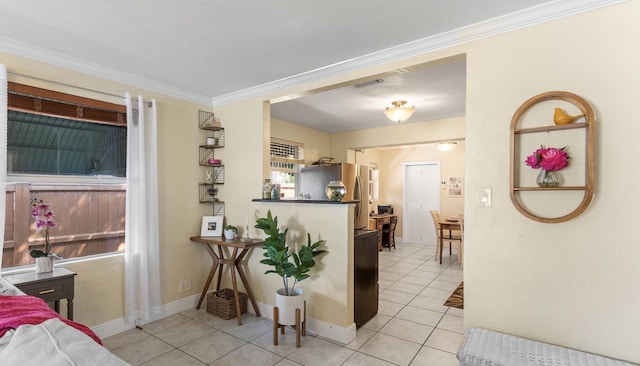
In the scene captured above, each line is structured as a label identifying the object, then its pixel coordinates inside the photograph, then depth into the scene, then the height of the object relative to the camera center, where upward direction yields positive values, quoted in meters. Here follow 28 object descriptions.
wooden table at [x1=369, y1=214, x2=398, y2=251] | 6.89 -0.91
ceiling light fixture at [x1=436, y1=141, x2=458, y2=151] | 6.65 +0.78
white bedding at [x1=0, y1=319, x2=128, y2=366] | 1.06 -0.61
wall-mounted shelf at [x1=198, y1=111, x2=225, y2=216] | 3.77 +0.23
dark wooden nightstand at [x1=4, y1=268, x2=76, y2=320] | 2.20 -0.76
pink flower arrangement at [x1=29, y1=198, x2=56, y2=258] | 2.47 -0.32
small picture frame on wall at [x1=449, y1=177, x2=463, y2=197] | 7.07 -0.09
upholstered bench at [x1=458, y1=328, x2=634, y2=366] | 1.72 -1.00
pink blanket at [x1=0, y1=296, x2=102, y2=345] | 1.36 -0.64
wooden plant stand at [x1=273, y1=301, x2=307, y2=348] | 2.69 -1.27
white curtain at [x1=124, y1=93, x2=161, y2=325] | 3.06 -0.37
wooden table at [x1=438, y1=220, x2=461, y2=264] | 5.66 -0.81
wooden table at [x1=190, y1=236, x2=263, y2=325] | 3.16 -0.83
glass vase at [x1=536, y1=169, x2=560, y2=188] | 1.91 +0.02
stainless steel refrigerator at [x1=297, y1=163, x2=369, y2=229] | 5.34 +0.00
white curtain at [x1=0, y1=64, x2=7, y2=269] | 2.32 +0.29
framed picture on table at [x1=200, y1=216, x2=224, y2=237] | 3.67 -0.53
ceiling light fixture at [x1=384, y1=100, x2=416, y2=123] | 3.85 +0.88
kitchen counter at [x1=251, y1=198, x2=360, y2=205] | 2.84 -0.19
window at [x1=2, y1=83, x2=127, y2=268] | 2.53 +0.10
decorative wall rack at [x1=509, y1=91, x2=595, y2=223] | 1.80 +0.22
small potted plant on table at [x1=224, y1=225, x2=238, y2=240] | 3.44 -0.57
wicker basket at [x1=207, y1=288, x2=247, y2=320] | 3.27 -1.33
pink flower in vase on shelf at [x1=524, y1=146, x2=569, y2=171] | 1.86 +0.14
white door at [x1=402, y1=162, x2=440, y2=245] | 7.49 -0.45
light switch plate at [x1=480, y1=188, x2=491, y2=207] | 2.16 -0.11
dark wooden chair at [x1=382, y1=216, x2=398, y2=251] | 7.08 -1.21
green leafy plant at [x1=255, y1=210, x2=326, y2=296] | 2.75 -0.66
